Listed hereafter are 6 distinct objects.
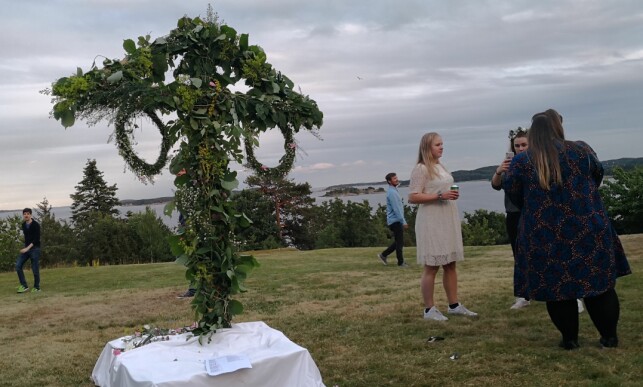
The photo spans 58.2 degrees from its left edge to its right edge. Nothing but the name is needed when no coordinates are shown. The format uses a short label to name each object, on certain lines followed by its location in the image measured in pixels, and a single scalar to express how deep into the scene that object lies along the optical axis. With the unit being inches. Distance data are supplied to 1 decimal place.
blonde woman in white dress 240.7
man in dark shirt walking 448.1
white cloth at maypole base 143.6
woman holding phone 215.2
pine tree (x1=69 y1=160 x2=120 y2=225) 2664.9
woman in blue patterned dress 182.9
